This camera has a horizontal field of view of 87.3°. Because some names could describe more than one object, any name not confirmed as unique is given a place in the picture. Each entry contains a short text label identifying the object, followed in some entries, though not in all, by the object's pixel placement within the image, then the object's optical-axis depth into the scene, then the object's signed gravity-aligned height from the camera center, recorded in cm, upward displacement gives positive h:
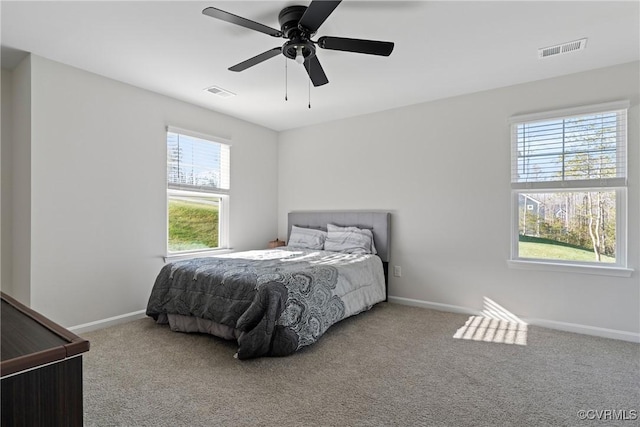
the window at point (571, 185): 313 +29
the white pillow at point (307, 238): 463 -35
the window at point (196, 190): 406 +29
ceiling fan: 202 +118
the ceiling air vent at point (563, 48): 271 +139
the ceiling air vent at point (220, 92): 369 +137
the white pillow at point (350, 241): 425 -35
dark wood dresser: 73 -38
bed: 261 -72
